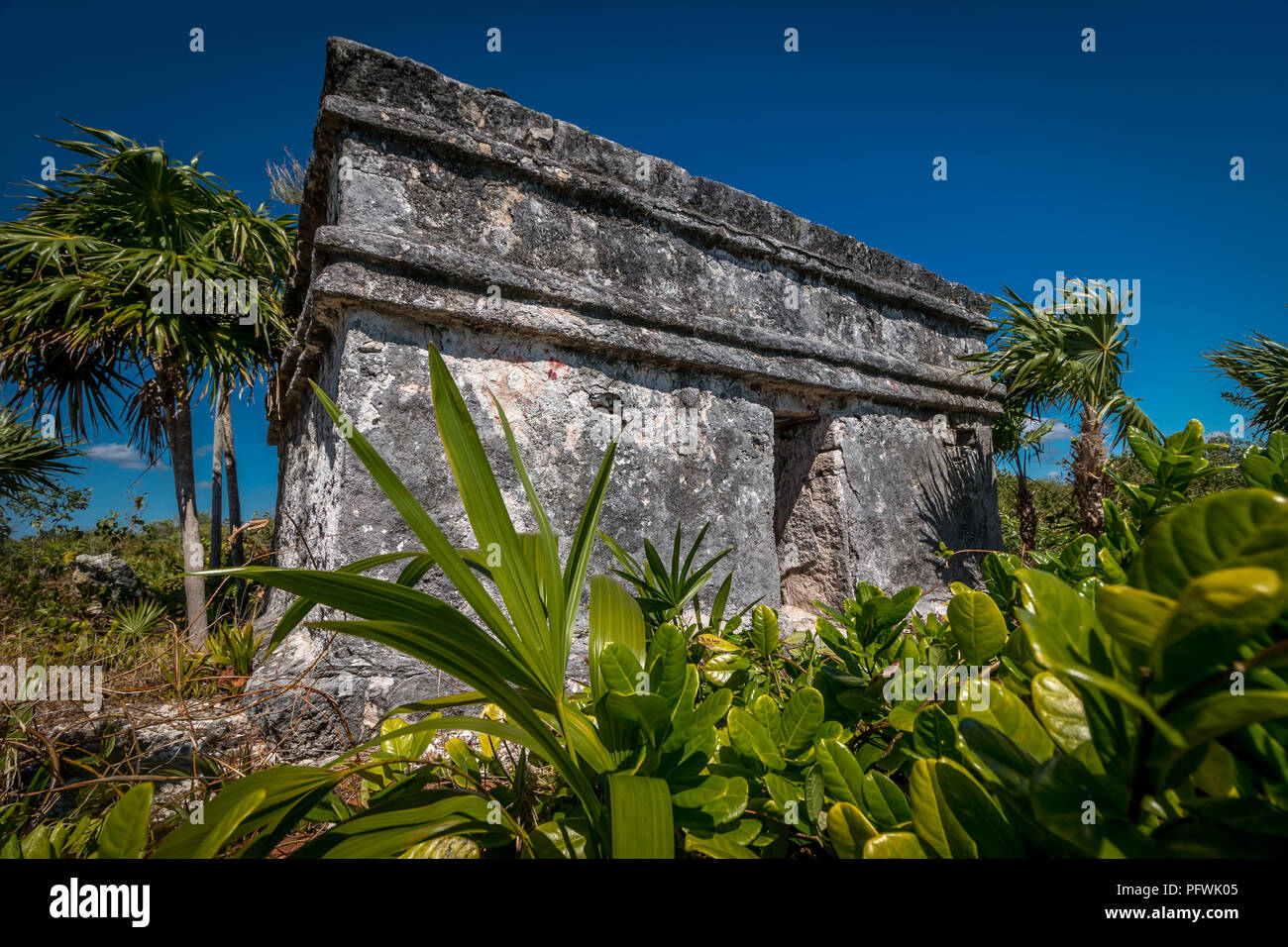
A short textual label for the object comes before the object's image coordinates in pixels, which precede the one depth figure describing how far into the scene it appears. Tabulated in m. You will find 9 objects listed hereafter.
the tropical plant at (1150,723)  0.28
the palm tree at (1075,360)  4.50
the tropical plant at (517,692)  0.55
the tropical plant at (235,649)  3.03
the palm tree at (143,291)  5.26
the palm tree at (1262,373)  5.29
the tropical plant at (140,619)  4.79
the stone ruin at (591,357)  2.53
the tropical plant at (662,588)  1.32
